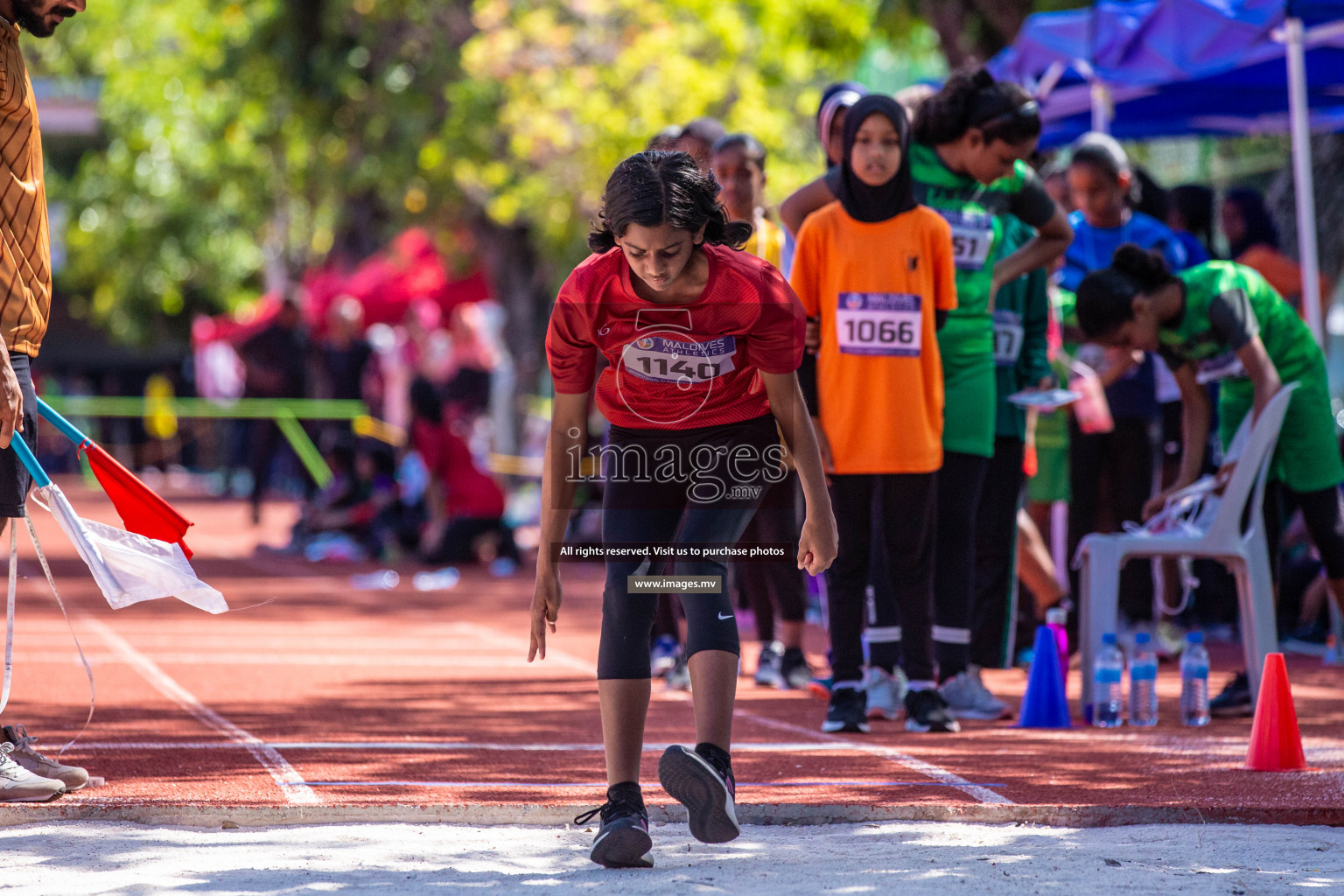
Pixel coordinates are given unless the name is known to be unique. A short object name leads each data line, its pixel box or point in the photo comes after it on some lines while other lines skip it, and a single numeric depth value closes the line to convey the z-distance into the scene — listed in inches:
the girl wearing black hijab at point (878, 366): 474.9
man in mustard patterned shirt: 370.3
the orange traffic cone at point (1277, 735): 422.3
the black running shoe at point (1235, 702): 532.1
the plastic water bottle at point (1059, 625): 532.7
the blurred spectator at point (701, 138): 577.6
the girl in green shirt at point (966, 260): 500.4
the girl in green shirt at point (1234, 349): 507.8
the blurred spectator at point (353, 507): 1180.5
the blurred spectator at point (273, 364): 1354.6
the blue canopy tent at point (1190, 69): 718.5
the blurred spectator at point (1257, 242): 729.0
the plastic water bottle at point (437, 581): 1023.6
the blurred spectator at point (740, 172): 559.8
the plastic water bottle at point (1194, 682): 511.5
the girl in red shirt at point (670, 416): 325.1
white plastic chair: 509.7
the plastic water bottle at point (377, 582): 1016.4
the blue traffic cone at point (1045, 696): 500.7
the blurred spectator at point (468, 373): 1120.2
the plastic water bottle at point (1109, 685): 502.9
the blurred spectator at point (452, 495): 1099.9
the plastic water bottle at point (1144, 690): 509.4
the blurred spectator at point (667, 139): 562.9
